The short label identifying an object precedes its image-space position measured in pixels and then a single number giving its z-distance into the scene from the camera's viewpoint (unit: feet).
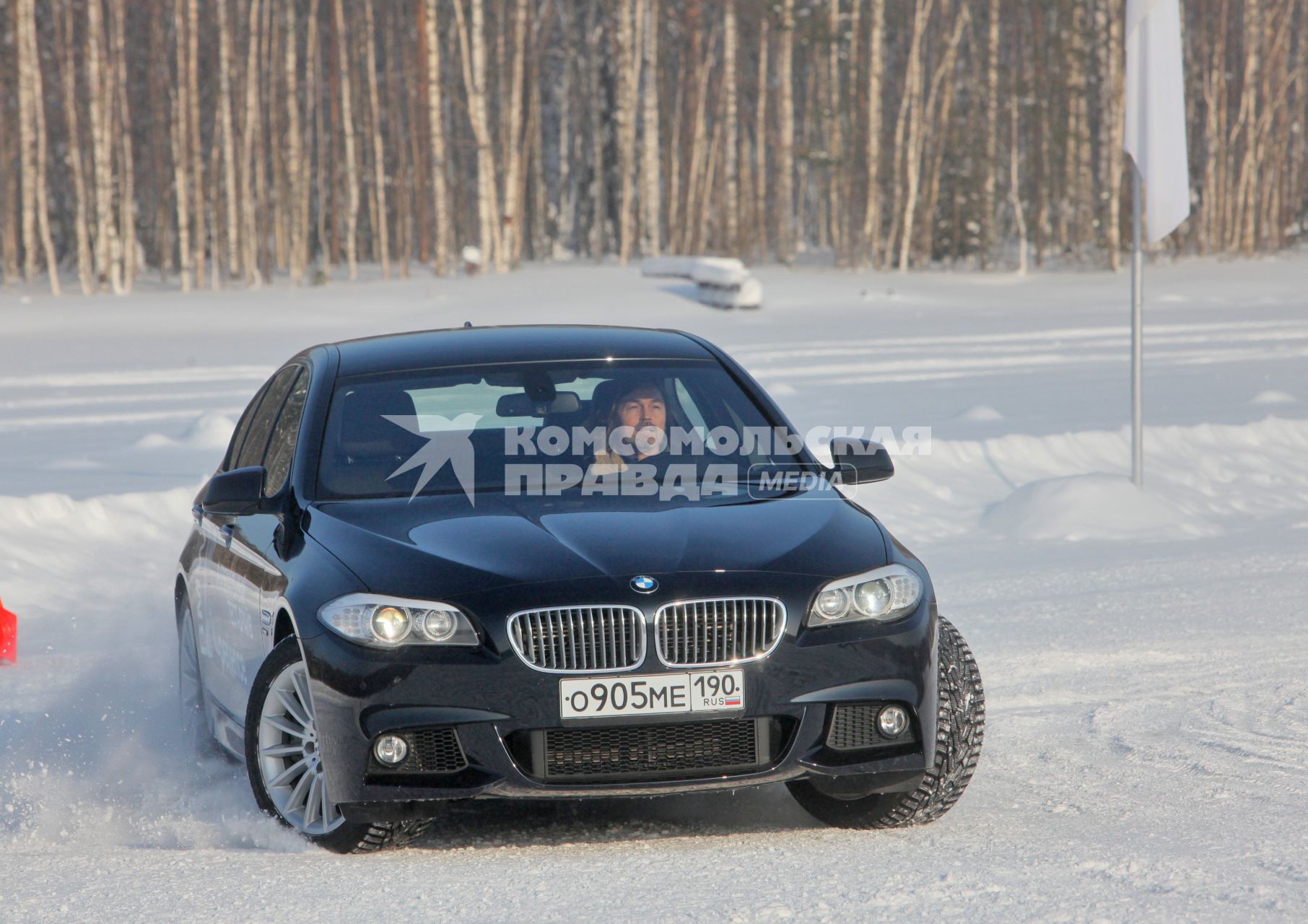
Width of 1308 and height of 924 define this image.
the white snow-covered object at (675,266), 211.82
